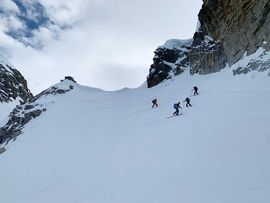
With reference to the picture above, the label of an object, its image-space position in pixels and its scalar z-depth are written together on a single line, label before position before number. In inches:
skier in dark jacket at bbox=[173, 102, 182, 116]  622.3
